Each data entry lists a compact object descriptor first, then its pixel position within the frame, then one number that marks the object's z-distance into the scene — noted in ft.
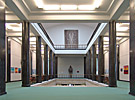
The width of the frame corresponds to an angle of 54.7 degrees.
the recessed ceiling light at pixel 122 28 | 48.33
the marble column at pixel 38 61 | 50.48
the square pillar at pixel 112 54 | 34.88
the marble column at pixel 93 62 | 66.25
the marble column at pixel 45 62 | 65.18
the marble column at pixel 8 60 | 59.07
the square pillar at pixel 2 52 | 21.97
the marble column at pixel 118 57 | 71.15
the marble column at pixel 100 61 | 49.15
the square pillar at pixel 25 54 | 35.21
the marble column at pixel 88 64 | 82.31
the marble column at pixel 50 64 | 77.43
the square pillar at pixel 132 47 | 21.55
